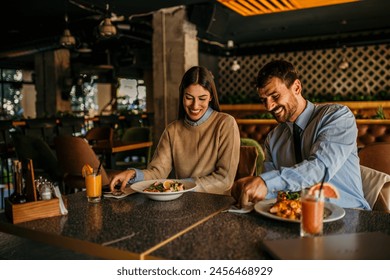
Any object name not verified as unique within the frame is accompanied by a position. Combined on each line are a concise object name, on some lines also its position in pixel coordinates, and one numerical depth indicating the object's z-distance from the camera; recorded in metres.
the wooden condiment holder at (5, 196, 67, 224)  1.22
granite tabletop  0.95
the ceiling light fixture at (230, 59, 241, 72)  10.59
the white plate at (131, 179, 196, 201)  1.43
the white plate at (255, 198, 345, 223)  1.11
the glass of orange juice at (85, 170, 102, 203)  1.46
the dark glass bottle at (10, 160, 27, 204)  1.31
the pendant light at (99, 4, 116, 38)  4.80
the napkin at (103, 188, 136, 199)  1.52
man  1.33
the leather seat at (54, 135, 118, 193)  3.05
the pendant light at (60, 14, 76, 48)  5.87
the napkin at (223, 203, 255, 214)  1.26
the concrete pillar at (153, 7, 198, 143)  5.60
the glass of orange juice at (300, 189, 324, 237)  1.01
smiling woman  1.95
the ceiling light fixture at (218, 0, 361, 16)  5.07
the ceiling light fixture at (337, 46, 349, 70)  9.56
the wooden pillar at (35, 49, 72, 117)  10.66
